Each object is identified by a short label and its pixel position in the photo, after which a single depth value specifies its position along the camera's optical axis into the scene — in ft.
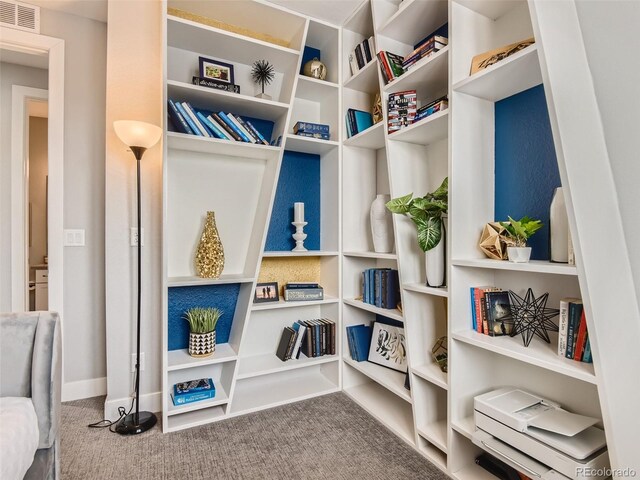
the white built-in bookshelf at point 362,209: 4.98
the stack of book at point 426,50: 5.43
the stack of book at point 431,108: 5.40
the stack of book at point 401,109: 6.05
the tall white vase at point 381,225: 7.04
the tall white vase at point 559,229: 4.09
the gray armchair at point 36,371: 3.96
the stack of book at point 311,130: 7.55
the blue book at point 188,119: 6.25
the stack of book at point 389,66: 6.25
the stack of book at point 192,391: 6.36
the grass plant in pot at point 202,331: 6.65
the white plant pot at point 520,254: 4.32
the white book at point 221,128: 6.50
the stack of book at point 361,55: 7.05
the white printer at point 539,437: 3.59
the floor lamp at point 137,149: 5.83
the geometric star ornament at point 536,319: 4.52
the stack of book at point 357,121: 7.45
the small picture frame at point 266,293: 7.39
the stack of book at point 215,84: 6.52
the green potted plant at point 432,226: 5.29
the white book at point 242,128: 6.66
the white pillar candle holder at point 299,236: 7.88
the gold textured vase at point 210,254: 6.76
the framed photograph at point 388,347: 6.97
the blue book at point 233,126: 6.59
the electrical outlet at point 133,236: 6.86
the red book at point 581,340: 3.78
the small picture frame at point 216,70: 7.06
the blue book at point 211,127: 6.41
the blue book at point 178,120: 6.19
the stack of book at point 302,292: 7.62
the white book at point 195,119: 6.30
